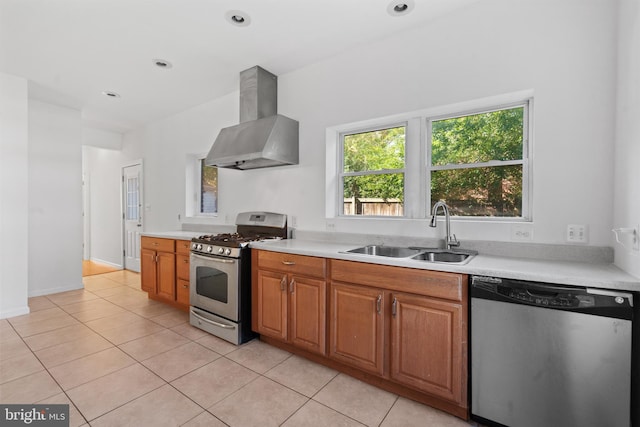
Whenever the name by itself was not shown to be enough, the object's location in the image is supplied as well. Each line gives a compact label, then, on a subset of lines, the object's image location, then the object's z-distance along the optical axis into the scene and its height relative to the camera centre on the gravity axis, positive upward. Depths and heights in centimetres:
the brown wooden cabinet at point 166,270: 330 -72
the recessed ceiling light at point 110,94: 375 +151
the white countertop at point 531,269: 131 -31
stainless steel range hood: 286 +79
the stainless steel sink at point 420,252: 208 -33
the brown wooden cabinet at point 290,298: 218 -70
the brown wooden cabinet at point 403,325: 162 -71
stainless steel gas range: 256 -70
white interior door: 525 -6
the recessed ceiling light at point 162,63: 297 +152
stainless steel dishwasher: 128 -69
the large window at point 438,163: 216 +41
